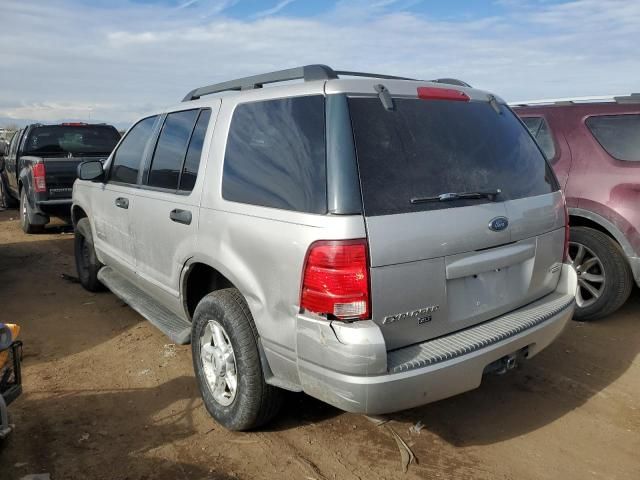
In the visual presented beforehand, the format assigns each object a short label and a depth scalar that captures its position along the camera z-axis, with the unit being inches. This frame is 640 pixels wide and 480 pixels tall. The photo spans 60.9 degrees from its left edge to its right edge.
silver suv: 96.3
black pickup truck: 338.0
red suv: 183.3
